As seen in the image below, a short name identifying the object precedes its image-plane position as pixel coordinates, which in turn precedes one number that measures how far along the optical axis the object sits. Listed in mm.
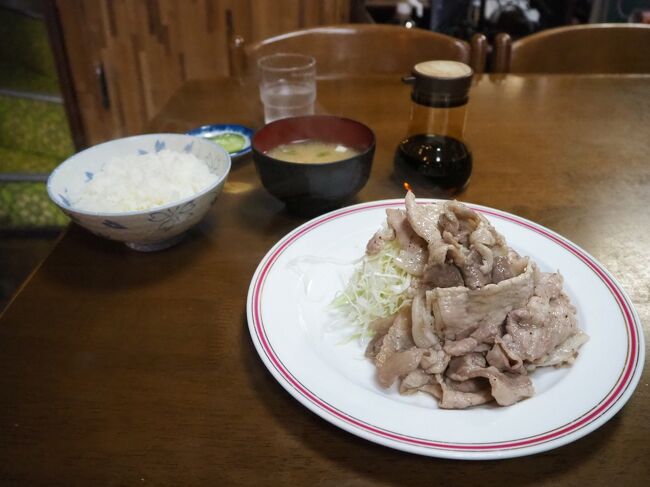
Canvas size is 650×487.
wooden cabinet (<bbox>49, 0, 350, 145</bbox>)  1082
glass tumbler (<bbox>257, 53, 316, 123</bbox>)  620
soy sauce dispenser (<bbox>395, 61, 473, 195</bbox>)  452
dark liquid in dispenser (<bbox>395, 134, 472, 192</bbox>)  478
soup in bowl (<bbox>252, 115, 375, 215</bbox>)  425
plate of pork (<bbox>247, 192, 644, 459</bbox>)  264
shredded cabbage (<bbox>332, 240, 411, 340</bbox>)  361
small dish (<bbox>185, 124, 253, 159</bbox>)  560
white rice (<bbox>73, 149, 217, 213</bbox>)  401
